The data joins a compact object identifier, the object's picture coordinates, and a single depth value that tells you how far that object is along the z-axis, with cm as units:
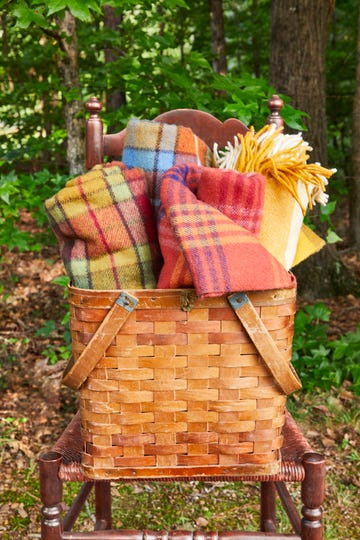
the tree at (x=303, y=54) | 521
